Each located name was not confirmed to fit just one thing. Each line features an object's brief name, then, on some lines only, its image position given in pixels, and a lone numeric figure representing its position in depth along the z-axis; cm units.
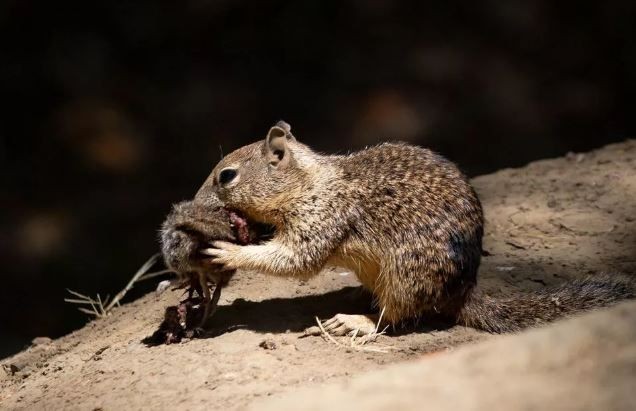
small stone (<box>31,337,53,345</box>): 955
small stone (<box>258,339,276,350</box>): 760
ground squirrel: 804
